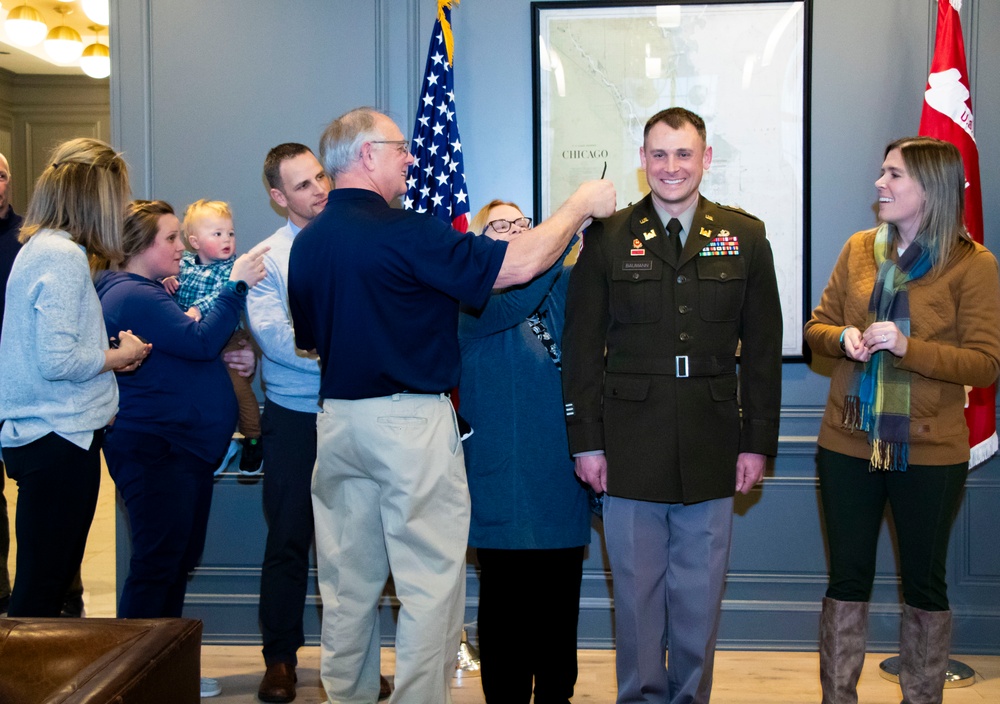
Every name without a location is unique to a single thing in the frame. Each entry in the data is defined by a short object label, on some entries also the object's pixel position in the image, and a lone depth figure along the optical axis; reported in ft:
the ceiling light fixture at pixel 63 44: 22.54
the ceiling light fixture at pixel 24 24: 21.16
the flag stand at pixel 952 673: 10.95
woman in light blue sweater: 8.43
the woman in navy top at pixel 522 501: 8.34
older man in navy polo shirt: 7.50
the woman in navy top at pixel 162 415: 9.57
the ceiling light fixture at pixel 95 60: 24.02
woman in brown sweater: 8.93
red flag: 11.09
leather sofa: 5.41
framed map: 11.77
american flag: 11.52
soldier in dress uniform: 8.23
